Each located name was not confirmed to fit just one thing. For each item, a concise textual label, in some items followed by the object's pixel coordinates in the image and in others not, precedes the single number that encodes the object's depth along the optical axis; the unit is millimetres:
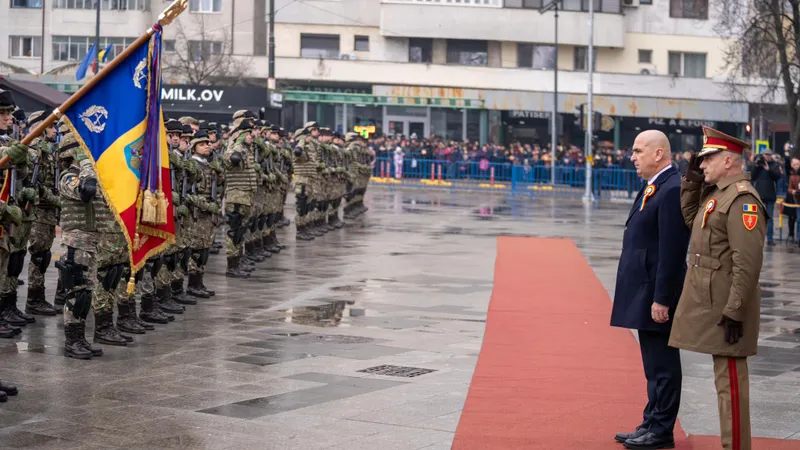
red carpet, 7895
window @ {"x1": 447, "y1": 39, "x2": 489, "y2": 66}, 61312
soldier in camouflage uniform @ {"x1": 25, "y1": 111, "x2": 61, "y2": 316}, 12648
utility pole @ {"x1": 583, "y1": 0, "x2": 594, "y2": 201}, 40312
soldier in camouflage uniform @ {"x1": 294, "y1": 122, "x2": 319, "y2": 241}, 22719
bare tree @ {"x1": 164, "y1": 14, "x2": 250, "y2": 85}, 54188
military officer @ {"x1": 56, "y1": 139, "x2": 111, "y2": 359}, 10477
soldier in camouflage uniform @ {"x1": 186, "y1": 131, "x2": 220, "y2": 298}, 13969
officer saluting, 6832
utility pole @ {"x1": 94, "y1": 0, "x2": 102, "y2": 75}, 45219
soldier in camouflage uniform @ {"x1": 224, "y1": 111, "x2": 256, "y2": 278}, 16891
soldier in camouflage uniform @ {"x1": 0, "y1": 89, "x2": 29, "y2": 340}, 8617
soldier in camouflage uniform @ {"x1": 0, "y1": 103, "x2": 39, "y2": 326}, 11562
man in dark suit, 7508
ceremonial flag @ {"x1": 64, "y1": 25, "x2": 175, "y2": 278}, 9289
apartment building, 59250
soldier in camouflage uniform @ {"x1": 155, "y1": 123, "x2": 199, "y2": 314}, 13188
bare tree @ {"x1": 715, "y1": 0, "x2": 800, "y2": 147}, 31438
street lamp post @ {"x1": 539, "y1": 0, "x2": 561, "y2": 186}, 43438
